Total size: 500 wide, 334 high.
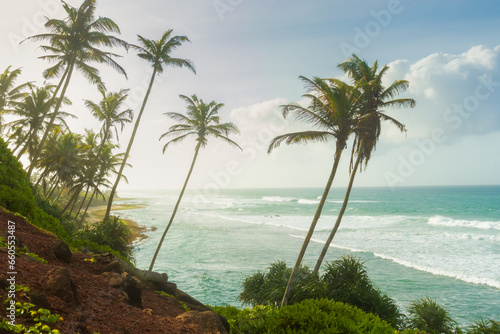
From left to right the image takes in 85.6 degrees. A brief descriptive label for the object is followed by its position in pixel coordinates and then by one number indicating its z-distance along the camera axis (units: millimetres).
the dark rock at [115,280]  6199
